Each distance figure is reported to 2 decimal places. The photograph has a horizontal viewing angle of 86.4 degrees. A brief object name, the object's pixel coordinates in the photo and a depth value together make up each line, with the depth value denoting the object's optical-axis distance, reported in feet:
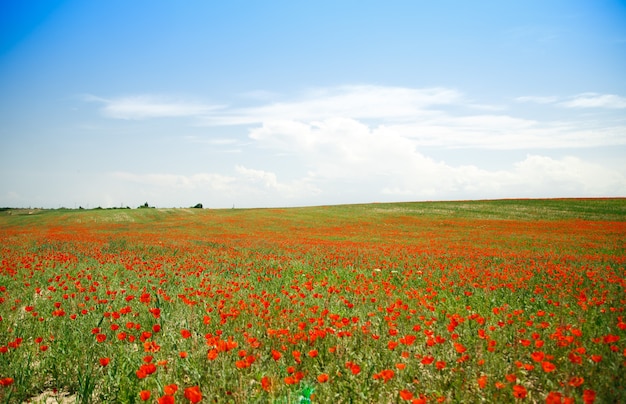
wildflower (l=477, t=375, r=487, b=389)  9.36
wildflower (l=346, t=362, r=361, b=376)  10.11
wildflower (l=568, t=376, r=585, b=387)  9.76
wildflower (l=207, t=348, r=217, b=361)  11.23
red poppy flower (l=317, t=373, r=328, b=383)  9.74
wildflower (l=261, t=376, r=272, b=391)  9.60
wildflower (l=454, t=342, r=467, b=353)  11.46
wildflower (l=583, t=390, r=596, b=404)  8.52
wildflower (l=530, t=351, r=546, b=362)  10.68
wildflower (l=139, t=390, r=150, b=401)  8.99
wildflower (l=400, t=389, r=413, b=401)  9.21
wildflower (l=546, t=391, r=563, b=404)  8.47
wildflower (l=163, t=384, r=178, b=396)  8.85
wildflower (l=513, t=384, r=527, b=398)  9.10
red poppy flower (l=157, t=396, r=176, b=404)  8.50
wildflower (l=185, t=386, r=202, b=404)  8.56
